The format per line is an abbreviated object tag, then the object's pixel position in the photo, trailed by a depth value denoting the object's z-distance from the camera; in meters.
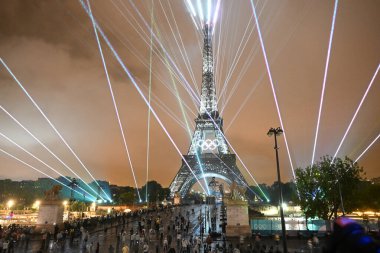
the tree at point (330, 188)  42.81
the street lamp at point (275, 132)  21.19
